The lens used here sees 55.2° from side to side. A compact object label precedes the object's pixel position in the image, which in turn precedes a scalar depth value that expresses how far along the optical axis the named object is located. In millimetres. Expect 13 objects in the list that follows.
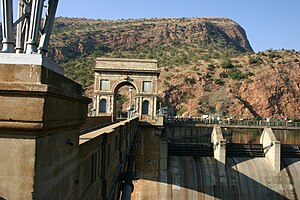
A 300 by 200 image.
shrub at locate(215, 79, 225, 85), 74500
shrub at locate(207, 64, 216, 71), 79650
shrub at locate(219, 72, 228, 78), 76812
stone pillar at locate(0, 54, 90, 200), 2242
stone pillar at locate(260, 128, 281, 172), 26061
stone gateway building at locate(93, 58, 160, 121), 29125
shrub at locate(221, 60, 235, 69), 80312
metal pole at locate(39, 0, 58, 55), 3027
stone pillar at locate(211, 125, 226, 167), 26359
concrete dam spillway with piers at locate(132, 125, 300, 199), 25203
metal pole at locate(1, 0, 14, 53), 2762
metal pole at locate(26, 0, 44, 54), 2756
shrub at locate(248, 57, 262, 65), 81300
